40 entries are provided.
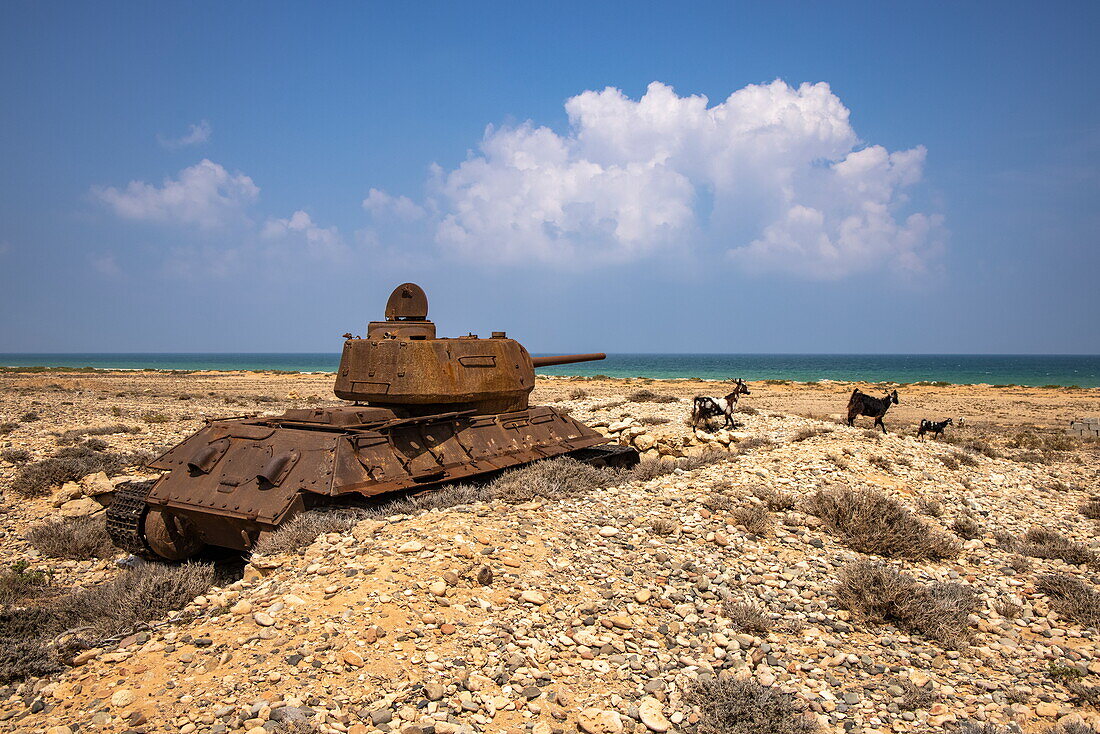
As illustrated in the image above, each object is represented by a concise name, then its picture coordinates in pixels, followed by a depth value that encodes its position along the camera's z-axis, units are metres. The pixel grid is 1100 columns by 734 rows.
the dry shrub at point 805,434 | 14.76
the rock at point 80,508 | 11.48
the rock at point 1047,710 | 5.41
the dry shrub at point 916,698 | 5.43
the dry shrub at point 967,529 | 9.70
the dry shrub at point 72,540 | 9.65
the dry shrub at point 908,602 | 6.63
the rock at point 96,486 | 12.28
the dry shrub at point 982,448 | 15.45
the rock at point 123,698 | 4.93
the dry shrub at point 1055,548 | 8.86
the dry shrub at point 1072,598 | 7.07
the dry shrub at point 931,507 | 10.48
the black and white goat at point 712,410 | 16.39
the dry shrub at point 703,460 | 12.53
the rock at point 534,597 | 6.50
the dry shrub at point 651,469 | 11.62
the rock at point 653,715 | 4.96
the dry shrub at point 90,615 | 5.66
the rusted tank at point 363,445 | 8.27
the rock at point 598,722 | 4.93
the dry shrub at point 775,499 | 9.88
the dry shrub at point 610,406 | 23.98
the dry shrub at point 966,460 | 13.77
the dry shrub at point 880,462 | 12.59
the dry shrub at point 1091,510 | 11.05
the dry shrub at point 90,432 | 16.63
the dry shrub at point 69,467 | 12.47
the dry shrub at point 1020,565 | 8.45
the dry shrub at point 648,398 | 24.94
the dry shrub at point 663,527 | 8.58
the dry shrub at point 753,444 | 14.05
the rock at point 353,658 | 5.39
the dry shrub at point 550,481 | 9.32
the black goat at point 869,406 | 15.79
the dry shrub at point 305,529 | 7.39
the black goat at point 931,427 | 17.02
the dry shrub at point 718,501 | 9.55
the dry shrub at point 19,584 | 7.84
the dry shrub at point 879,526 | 8.68
